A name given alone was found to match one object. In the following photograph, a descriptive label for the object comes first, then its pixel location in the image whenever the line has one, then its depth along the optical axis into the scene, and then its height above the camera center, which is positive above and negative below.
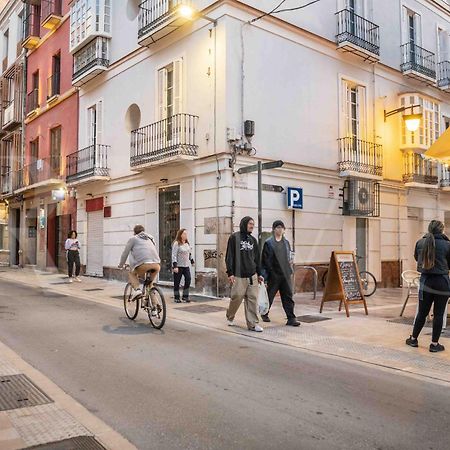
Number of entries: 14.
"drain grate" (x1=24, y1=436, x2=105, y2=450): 3.33 -1.45
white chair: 8.80 -0.72
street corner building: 12.40 +3.54
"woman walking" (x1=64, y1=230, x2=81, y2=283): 15.81 -0.39
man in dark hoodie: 7.80 -0.47
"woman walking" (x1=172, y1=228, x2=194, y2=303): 11.03 -0.48
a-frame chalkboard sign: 9.13 -0.84
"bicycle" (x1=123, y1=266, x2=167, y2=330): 7.80 -1.08
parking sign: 12.95 +1.15
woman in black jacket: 6.35 -0.49
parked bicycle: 12.89 -1.24
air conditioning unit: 14.63 +1.30
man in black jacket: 8.44 -0.45
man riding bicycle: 8.18 -0.29
